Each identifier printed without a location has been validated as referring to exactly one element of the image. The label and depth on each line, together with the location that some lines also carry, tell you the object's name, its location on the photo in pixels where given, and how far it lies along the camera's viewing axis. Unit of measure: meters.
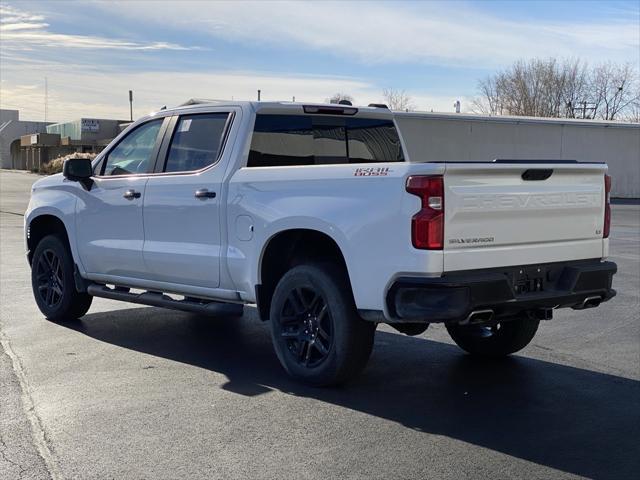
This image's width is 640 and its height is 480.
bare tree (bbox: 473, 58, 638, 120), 68.44
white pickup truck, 5.19
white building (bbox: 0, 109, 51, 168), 95.38
